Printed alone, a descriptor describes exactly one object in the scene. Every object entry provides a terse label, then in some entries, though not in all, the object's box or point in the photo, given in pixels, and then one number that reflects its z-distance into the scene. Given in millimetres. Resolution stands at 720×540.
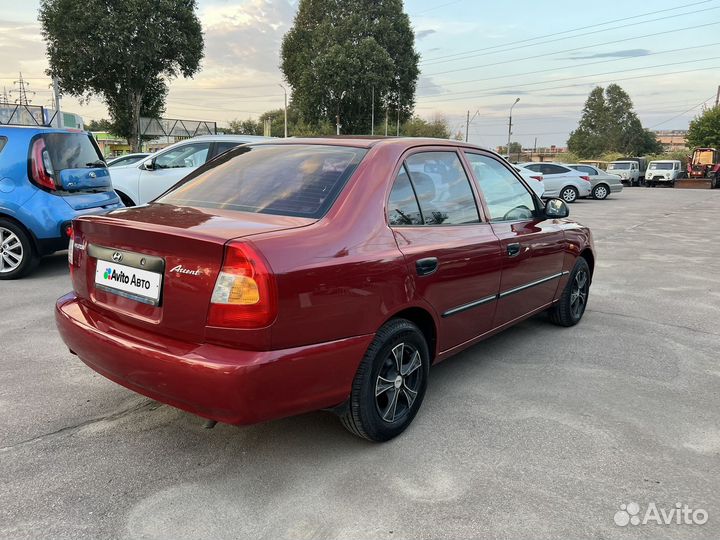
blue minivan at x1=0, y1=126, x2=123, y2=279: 6070
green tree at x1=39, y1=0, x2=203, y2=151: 26031
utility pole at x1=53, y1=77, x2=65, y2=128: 18991
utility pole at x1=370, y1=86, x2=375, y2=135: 42625
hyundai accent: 2258
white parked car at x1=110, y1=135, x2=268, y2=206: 9055
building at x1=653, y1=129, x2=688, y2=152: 123238
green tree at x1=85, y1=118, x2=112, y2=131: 85750
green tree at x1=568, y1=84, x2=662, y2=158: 73125
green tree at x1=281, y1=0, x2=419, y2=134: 41719
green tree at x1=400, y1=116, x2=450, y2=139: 61344
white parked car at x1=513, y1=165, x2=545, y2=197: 16778
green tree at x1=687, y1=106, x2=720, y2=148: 48938
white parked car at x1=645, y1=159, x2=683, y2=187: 35344
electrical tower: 54781
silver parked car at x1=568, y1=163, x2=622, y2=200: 22859
